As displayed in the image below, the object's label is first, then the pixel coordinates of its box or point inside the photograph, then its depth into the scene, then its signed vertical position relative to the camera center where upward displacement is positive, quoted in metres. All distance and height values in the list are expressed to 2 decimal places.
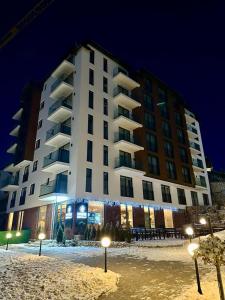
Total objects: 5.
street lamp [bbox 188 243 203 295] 5.35 -0.54
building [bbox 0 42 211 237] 23.55 +9.19
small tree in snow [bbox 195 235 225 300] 4.73 -0.52
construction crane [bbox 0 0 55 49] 22.38 +21.15
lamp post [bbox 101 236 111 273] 7.74 -0.46
